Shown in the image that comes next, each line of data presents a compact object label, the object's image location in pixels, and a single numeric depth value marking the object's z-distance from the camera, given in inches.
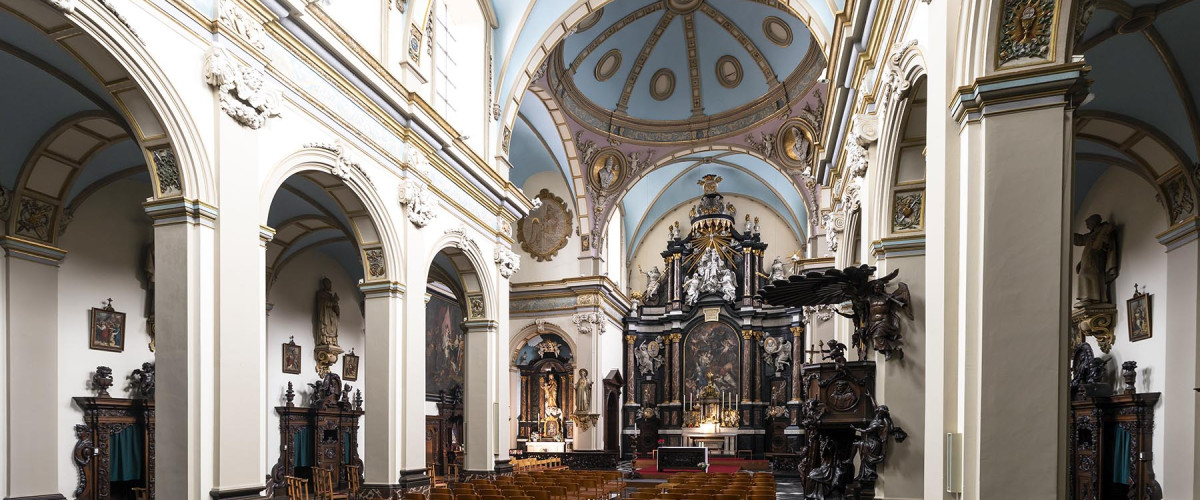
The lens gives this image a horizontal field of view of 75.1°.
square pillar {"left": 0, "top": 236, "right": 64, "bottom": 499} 370.3
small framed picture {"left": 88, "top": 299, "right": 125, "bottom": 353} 438.9
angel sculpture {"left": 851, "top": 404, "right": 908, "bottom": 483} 335.3
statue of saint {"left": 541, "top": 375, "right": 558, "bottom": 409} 993.5
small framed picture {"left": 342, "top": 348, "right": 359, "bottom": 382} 710.5
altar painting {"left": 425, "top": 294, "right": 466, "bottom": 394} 794.2
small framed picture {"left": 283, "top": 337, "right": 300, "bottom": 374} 638.5
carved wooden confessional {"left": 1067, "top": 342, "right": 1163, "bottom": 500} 371.9
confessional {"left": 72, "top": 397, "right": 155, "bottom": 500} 423.5
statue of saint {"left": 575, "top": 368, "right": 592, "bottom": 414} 936.3
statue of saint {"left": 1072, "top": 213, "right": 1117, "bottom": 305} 412.2
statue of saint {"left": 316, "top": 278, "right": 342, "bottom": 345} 673.6
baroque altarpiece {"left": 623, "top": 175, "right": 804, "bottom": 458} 1088.8
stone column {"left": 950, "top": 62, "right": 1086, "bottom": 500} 195.6
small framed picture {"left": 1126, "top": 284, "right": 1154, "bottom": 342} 377.4
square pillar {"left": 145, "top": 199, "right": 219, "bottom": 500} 287.1
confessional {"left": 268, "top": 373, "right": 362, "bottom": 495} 622.5
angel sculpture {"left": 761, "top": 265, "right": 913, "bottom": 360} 339.9
